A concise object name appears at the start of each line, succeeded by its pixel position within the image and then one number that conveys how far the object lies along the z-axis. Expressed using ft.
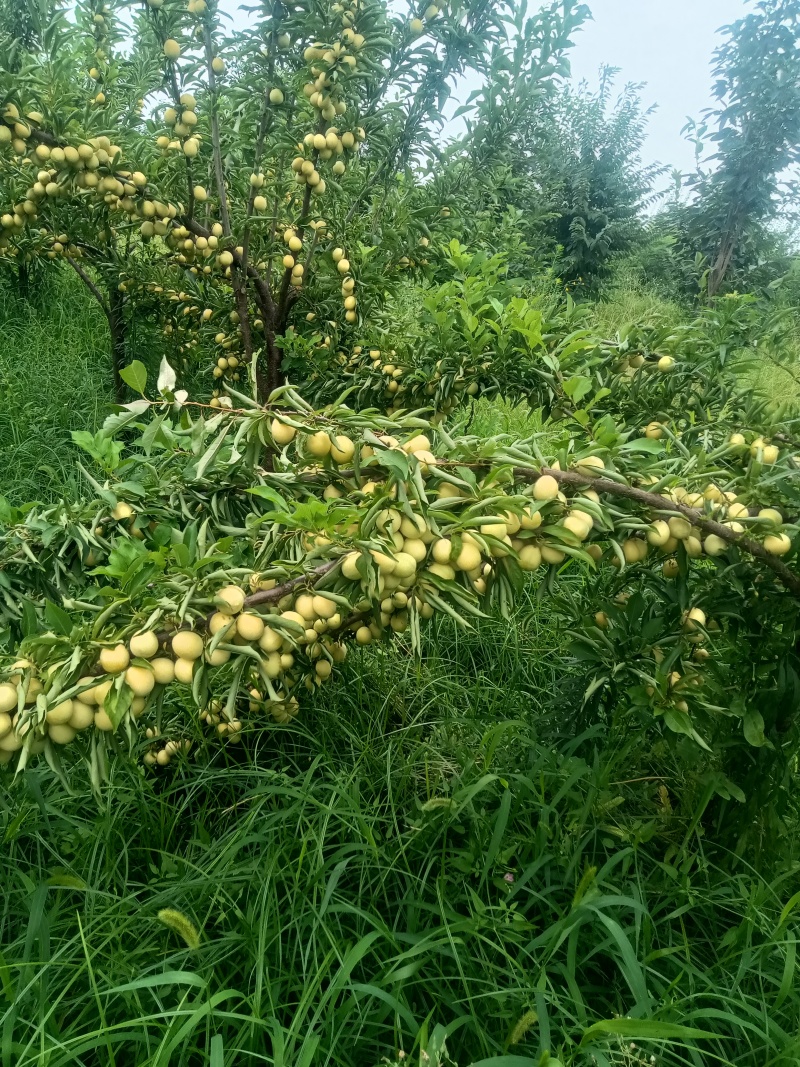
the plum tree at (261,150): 6.40
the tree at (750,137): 28.81
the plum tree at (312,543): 2.77
